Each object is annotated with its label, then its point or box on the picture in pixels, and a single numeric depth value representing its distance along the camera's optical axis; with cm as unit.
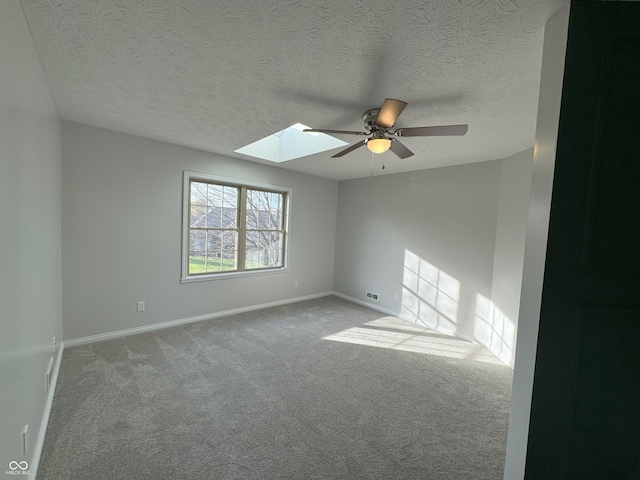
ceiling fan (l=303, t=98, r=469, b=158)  175
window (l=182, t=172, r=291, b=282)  377
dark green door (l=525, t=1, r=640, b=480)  104
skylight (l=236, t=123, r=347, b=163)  338
